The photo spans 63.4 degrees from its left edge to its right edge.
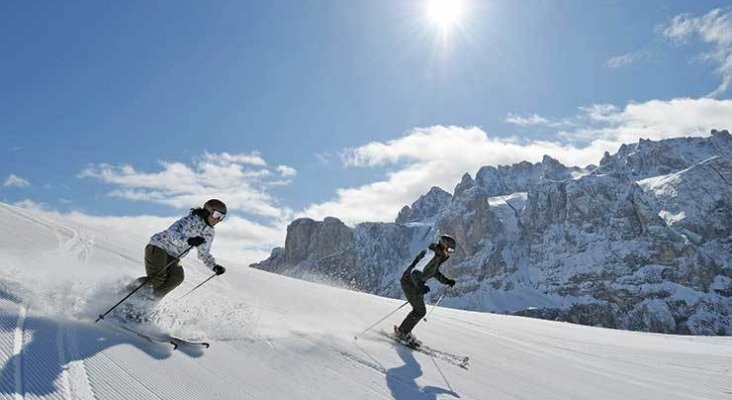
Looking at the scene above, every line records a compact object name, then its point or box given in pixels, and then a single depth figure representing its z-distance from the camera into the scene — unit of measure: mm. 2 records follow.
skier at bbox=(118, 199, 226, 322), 7664
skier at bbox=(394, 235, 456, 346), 9914
